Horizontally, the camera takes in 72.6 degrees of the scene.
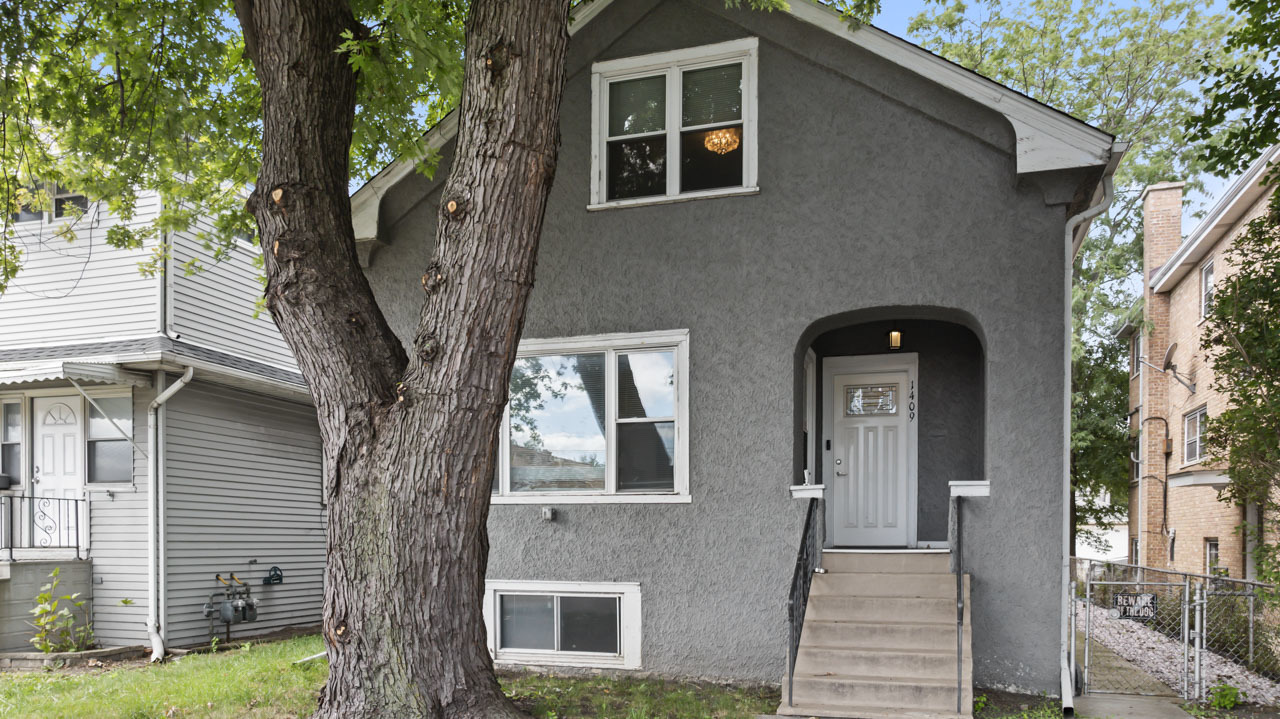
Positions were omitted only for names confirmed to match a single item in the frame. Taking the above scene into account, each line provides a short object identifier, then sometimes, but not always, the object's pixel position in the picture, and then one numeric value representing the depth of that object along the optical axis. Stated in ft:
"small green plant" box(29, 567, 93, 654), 33.24
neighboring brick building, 43.39
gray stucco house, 23.65
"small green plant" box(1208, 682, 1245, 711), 24.44
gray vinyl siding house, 35.27
